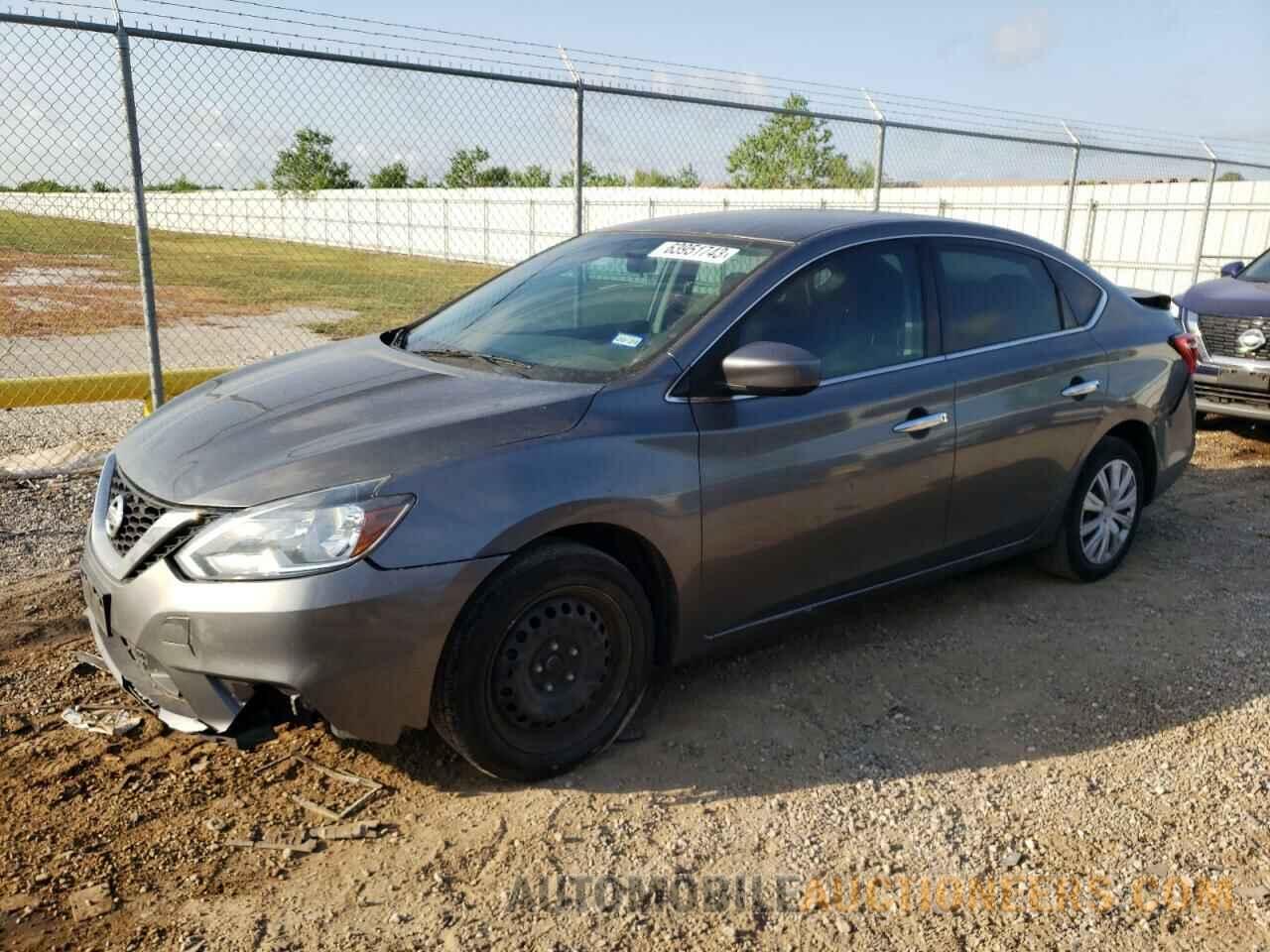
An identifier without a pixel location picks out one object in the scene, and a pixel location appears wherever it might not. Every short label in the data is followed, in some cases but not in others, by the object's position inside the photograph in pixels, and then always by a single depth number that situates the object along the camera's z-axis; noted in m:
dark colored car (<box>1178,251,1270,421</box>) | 8.16
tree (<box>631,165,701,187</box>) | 29.27
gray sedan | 2.78
